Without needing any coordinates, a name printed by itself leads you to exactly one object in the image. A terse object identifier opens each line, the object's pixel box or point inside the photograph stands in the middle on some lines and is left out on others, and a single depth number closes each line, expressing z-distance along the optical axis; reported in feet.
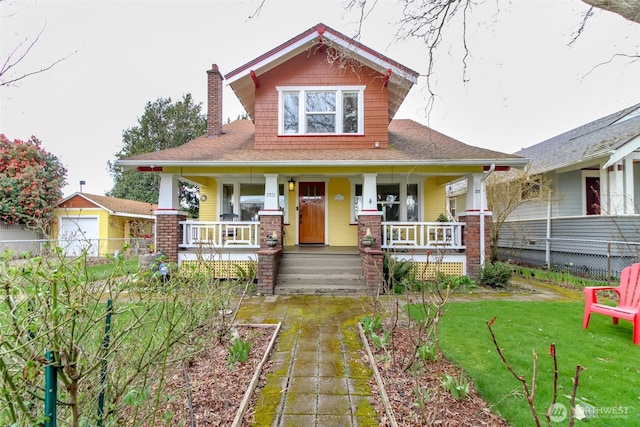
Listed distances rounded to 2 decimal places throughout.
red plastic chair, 14.37
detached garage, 54.24
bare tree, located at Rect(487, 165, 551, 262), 35.53
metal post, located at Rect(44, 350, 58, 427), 5.05
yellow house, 26.99
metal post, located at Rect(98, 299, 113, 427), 6.43
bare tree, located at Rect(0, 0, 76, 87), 11.70
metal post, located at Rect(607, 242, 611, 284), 27.11
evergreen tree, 96.32
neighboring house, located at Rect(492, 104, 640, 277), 29.86
